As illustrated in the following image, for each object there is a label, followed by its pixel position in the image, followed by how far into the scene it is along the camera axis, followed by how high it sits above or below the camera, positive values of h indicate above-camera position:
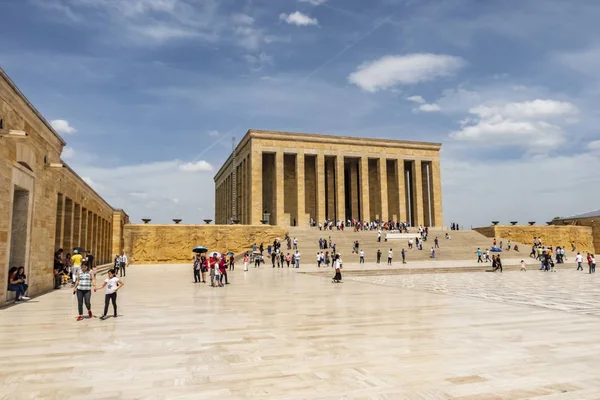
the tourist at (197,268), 17.25 -1.03
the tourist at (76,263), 14.30 -0.64
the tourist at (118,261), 21.02 -0.86
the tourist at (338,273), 16.66 -1.26
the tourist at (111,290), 8.72 -0.96
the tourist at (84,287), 8.66 -0.89
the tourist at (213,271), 15.44 -1.04
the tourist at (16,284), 11.14 -1.03
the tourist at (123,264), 21.42 -1.05
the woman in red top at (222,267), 15.63 -0.90
